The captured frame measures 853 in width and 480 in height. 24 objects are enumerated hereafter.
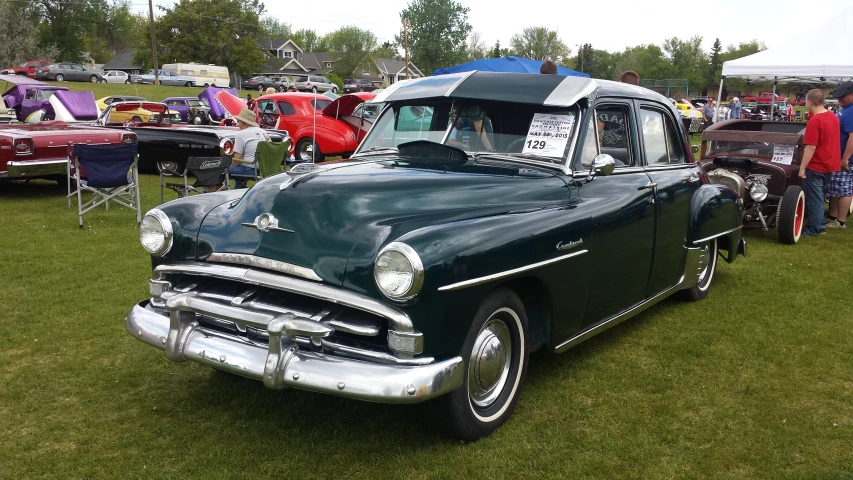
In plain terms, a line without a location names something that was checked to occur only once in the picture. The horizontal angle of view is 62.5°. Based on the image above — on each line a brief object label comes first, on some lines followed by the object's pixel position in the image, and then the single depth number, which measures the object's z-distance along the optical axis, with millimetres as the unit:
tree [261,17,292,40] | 117750
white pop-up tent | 12961
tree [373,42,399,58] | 110312
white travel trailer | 59250
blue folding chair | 8688
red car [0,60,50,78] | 46988
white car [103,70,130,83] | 57125
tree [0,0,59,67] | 57469
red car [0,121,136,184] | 10141
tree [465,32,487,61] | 89875
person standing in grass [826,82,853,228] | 9164
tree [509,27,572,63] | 96688
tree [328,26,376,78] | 91312
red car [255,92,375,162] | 16297
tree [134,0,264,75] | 65250
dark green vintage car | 3008
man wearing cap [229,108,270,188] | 9188
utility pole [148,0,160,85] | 50219
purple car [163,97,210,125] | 24000
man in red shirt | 8711
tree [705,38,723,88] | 83412
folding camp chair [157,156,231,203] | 8188
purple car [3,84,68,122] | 19812
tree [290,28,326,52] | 121850
